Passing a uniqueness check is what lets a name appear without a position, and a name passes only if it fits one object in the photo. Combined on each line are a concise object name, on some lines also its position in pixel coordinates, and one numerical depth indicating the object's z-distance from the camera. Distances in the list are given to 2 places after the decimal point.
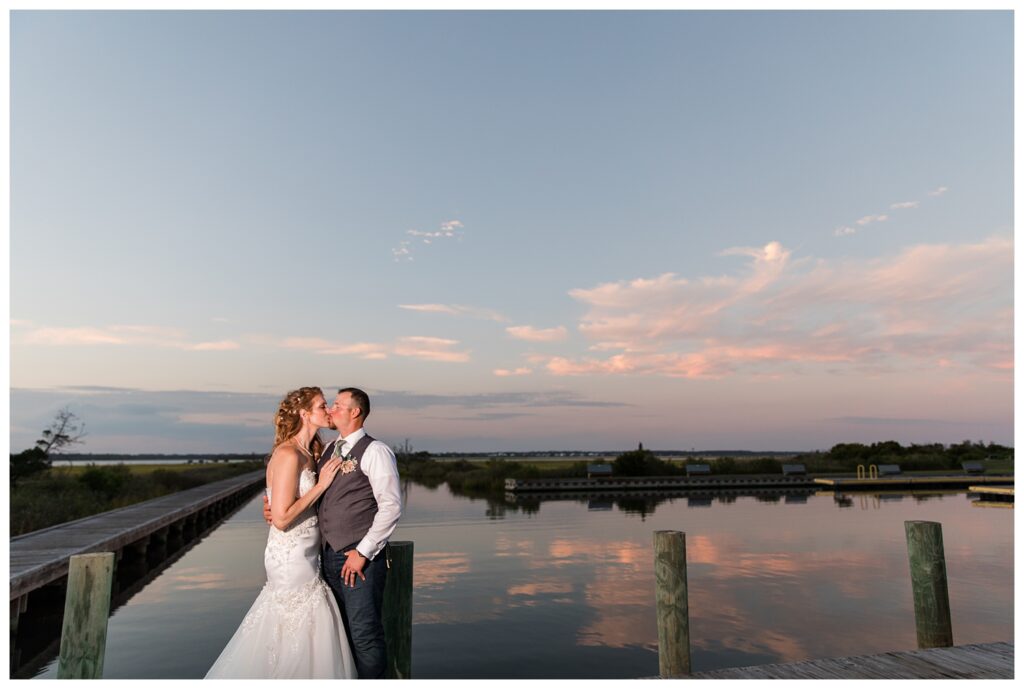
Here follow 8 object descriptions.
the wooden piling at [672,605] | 5.79
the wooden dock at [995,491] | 37.25
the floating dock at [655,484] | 47.66
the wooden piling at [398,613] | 5.30
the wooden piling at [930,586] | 6.53
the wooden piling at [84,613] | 5.00
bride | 4.69
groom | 4.58
